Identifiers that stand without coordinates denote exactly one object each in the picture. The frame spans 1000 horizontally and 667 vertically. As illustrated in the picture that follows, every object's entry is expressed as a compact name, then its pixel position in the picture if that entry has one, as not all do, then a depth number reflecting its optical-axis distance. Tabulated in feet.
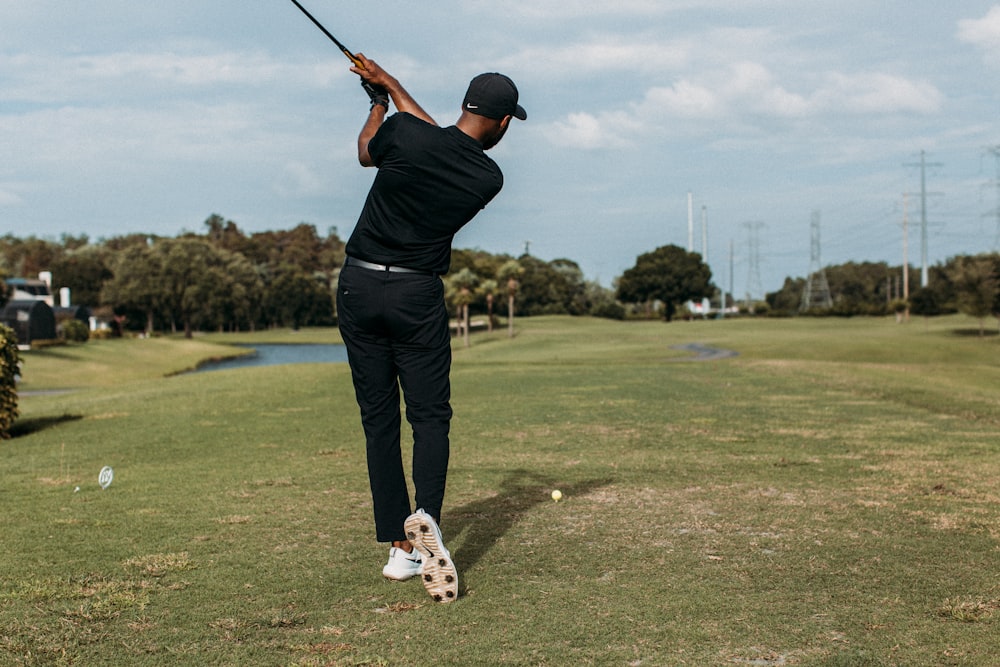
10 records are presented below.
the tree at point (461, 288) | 270.46
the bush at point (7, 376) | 42.86
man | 15.98
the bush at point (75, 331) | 233.35
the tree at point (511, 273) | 281.70
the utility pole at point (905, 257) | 307.70
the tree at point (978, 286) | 199.93
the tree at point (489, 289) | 284.61
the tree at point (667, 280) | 390.21
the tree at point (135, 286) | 363.76
